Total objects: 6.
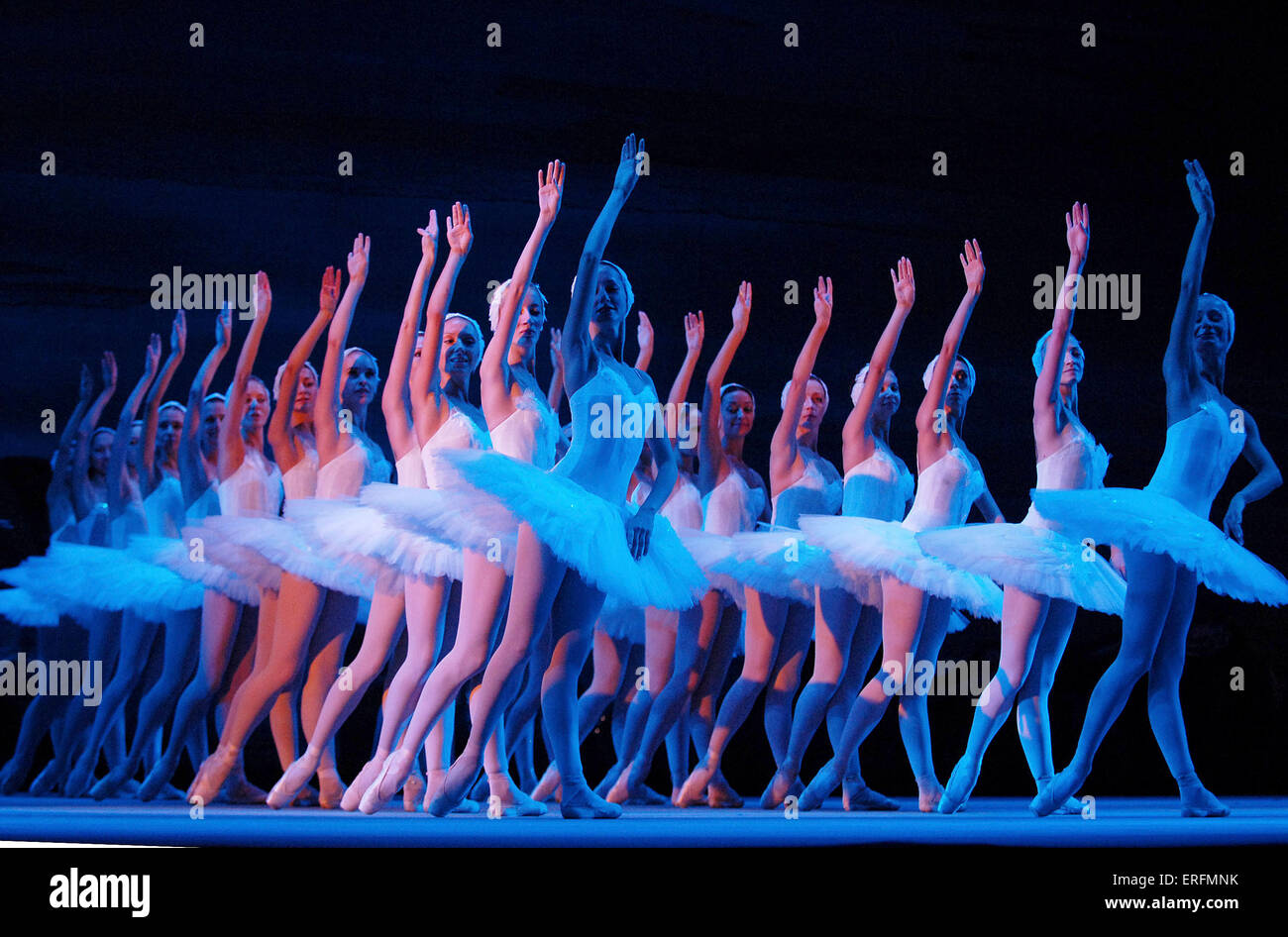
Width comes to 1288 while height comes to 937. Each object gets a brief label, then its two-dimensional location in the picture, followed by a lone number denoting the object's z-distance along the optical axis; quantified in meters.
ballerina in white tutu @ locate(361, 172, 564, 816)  8.77
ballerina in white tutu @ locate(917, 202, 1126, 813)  9.93
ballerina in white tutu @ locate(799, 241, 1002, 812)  10.20
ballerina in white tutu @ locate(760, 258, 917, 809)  10.65
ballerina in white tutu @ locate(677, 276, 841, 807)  10.87
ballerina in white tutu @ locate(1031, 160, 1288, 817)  9.47
